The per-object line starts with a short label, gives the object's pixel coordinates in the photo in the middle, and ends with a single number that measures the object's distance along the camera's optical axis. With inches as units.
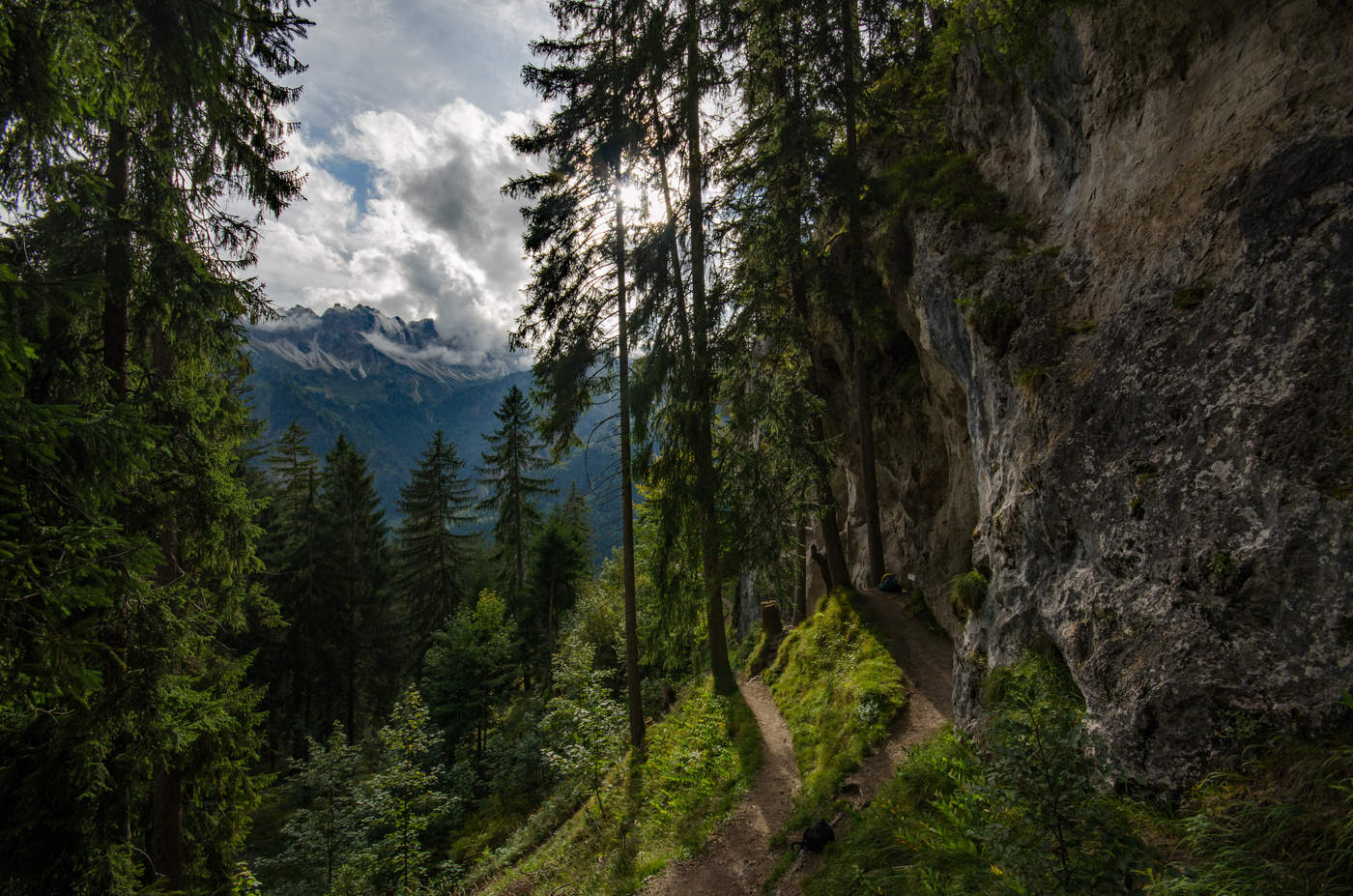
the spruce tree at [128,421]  172.4
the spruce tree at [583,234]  477.4
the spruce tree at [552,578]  1173.7
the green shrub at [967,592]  301.1
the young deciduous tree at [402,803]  388.8
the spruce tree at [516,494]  1112.8
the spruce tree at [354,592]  1119.6
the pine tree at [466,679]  907.4
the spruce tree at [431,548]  1294.3
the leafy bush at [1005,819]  126.2
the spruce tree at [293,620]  1063.0
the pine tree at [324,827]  579.8
